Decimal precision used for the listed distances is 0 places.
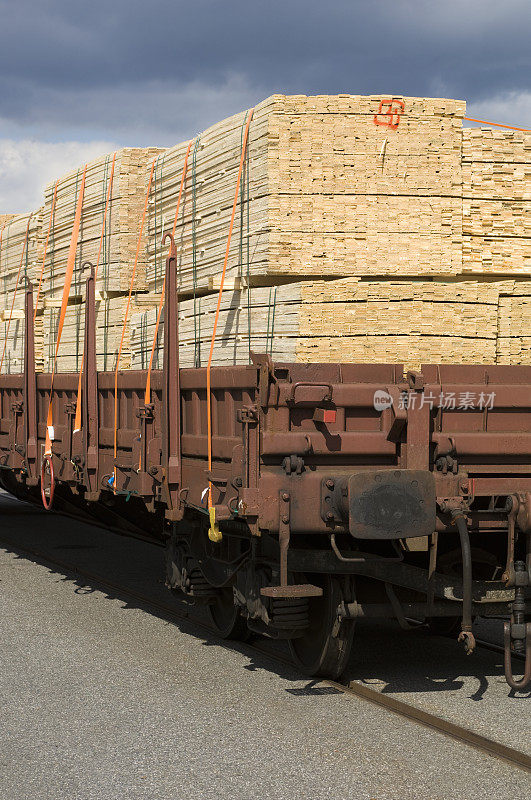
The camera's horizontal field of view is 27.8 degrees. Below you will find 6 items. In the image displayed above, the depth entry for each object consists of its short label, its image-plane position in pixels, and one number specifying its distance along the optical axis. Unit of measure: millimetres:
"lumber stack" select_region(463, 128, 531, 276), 7574
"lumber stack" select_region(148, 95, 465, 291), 7316
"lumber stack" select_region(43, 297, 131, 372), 9469
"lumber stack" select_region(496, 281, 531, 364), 7219
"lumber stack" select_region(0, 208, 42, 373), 11547
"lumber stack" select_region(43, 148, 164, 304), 9547
